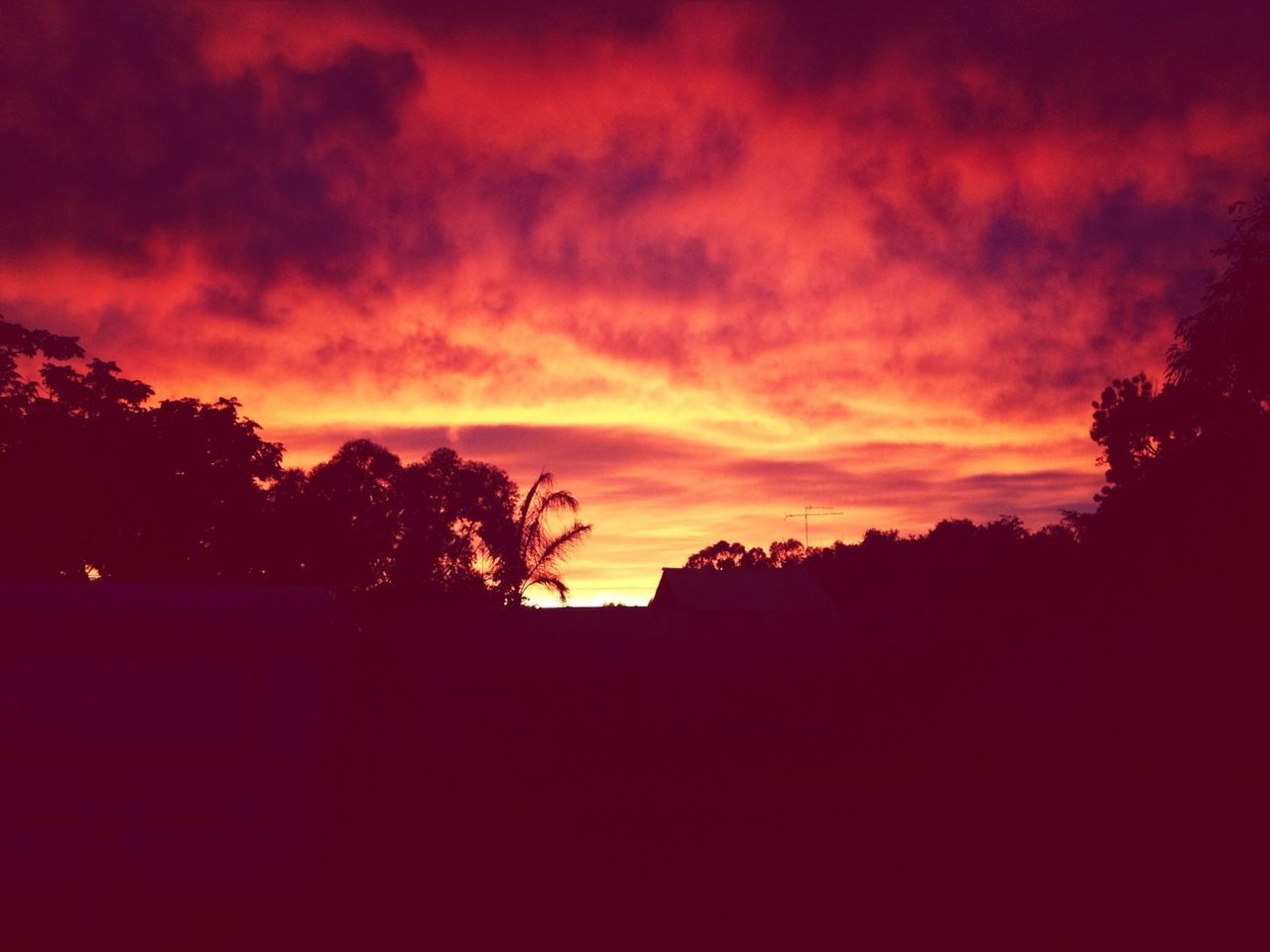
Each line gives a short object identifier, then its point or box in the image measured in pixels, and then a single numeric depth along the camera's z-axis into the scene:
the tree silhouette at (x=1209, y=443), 13.58
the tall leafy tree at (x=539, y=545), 32.25
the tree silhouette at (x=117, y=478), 20.16
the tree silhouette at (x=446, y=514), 36.56
